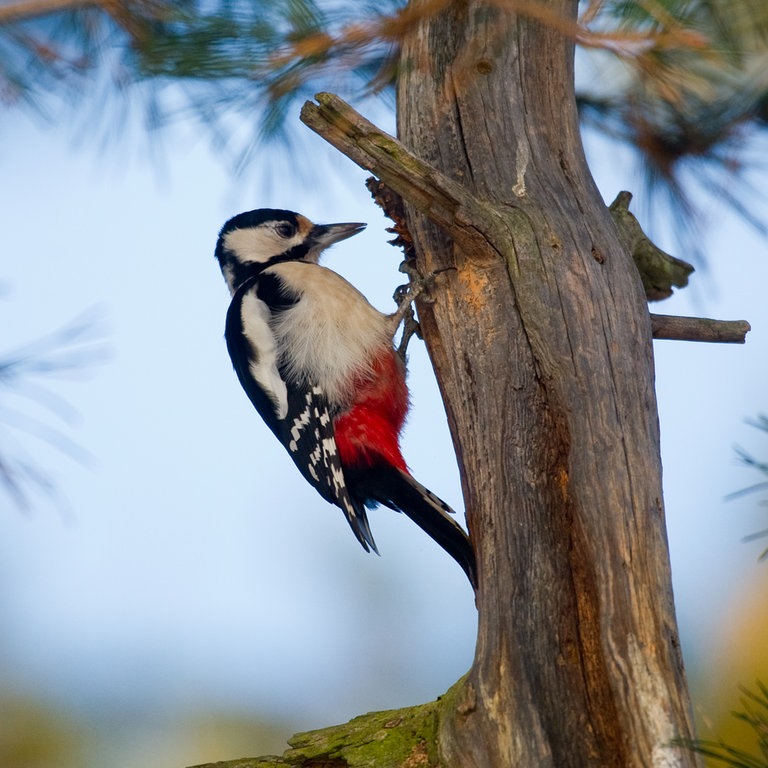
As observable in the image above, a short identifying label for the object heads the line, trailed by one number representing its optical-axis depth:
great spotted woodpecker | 7.12
